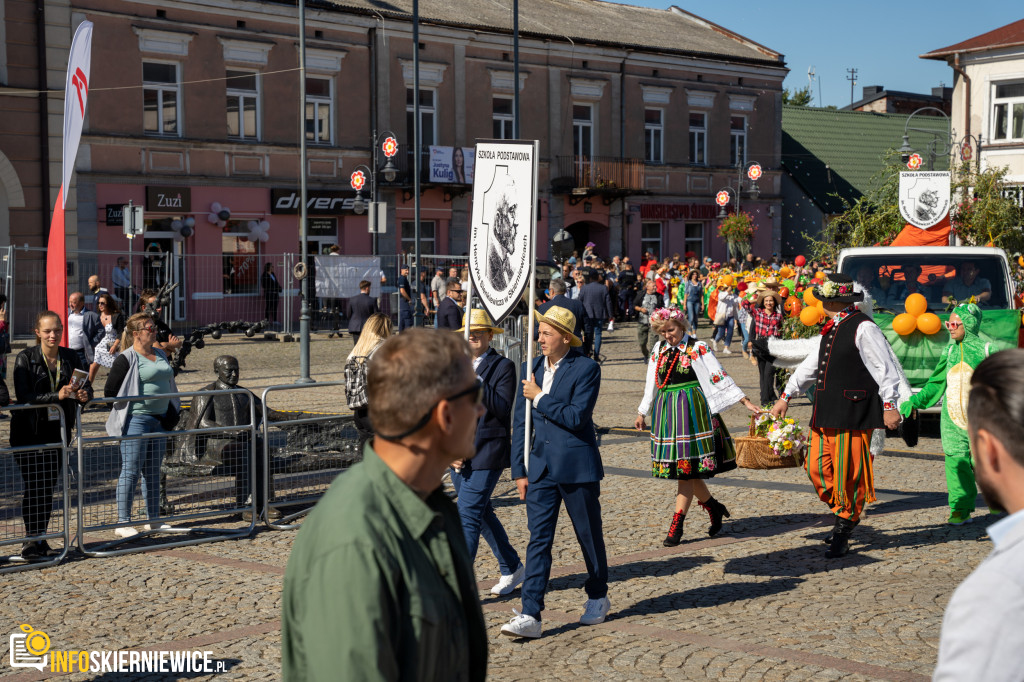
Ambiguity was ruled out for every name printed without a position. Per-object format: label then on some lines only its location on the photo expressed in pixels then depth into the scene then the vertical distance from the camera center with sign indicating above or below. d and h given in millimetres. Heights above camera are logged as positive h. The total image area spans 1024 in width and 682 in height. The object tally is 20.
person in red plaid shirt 15875 -393
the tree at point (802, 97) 82125 +13221
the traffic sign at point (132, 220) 22391 +1266
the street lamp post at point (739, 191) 39000 +3286
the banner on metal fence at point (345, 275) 26688 +257
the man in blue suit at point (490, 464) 6766 -1026
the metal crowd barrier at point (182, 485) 8477 -1511
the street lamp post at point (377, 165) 29128 +3294
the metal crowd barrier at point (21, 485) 8109 -1385
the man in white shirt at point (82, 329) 15594 -568
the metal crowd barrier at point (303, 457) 9289 -1383
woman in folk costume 8172 -882
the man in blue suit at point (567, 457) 6426 -938
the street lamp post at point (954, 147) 27828 +3985
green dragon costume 8680 -907
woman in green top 8695 -921
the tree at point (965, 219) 22938 +1315
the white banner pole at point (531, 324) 6671 -215
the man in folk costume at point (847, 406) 8016 -829
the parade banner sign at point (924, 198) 17328 +1308
